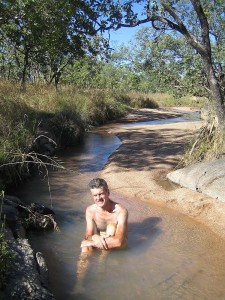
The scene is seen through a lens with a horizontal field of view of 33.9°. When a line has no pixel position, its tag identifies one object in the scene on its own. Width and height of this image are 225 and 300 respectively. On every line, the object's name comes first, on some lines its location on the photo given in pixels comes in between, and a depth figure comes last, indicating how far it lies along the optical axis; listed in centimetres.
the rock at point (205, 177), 703
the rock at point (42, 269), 378
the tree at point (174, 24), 858
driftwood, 554
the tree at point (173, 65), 1878
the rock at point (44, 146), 944
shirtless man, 493
